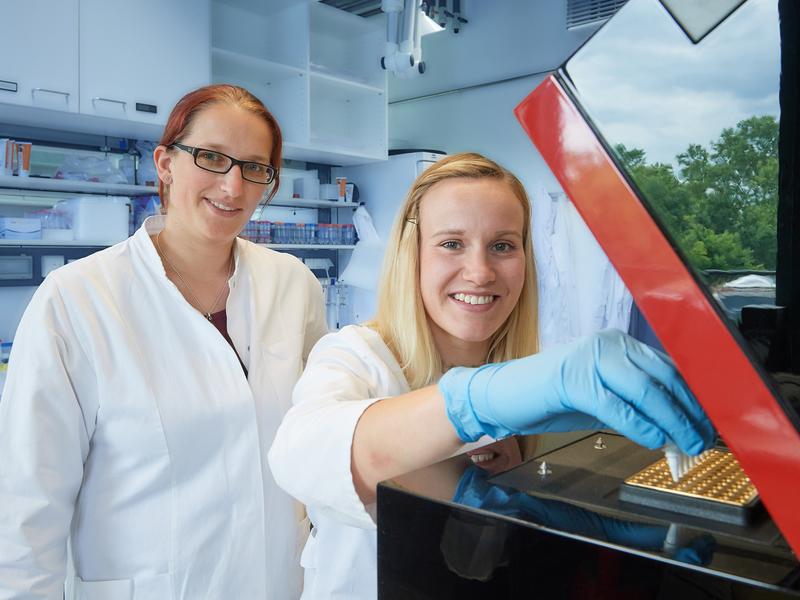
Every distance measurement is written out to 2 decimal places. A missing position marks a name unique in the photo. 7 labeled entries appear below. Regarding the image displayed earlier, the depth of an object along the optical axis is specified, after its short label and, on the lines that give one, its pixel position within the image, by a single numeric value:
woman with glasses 1.16
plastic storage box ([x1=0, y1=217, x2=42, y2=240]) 2.58
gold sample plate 0.57
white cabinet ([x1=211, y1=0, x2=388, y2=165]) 3.53
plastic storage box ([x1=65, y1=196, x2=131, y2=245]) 2.71
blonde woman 0.60
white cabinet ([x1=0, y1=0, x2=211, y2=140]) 2.46
